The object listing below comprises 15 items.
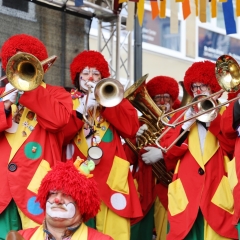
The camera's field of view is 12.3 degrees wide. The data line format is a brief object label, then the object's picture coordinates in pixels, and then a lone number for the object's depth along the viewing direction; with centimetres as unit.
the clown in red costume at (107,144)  845
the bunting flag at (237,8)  941
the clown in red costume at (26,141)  759
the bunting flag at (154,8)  1050
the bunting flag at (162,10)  1027
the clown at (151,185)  987
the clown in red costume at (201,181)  819
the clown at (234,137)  762
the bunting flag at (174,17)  1000
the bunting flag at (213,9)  995
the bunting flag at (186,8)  1021
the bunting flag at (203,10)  1010
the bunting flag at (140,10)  1002
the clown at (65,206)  643
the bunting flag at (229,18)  1000
